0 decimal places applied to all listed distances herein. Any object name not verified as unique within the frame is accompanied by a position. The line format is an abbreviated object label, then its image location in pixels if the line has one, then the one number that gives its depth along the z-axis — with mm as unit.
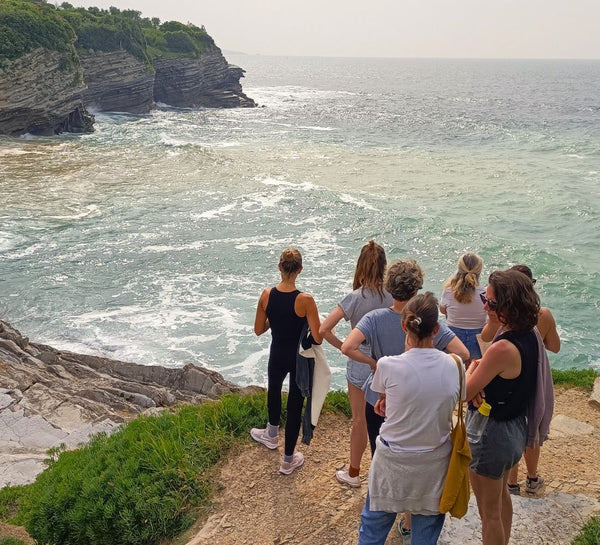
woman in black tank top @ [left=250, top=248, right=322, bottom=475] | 5758
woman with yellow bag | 3932
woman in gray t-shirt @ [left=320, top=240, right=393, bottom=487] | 5426
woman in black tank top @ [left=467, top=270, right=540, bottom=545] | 4160
